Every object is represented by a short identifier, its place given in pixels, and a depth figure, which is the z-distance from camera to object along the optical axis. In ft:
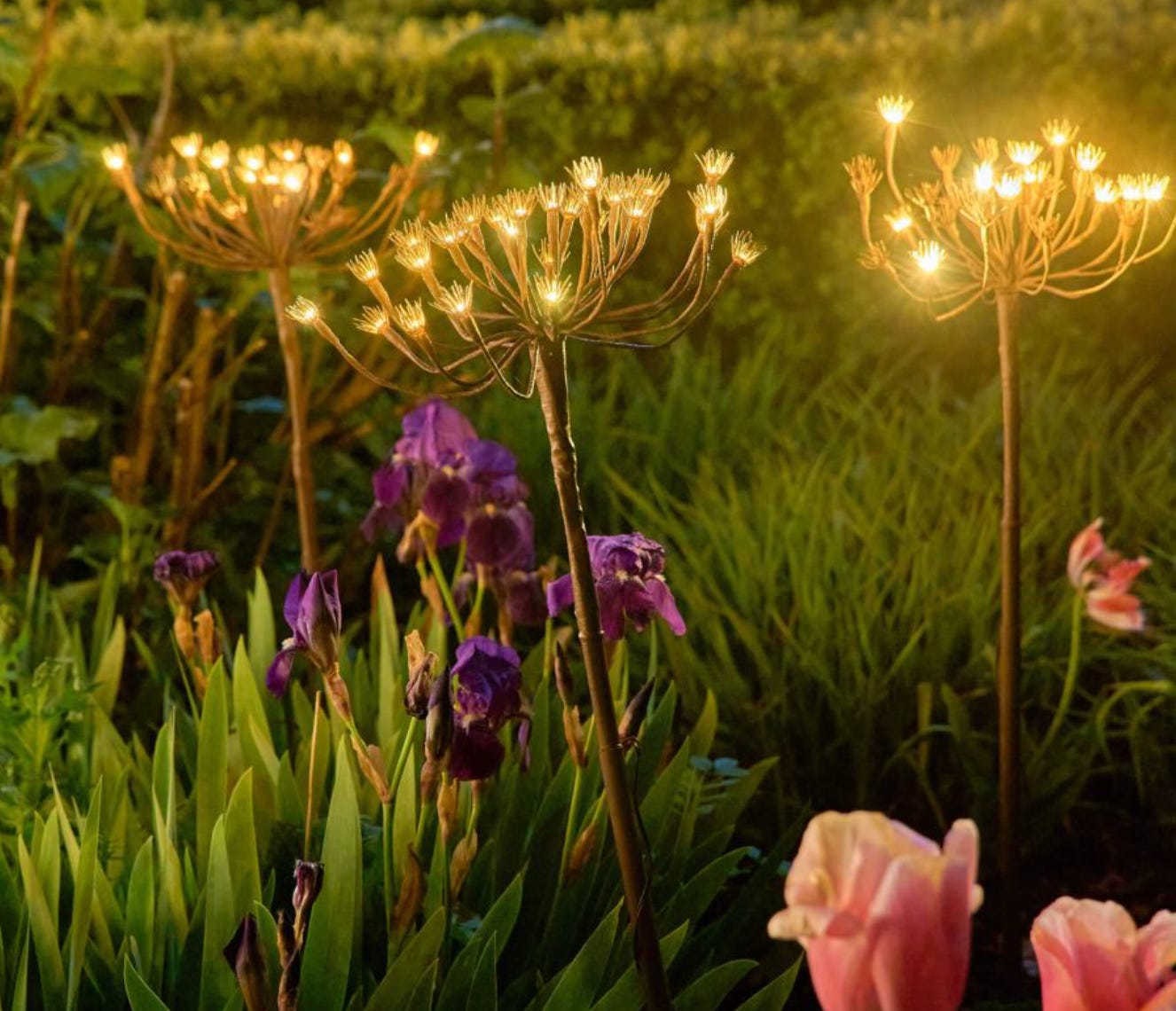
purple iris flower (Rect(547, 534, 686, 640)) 6.69
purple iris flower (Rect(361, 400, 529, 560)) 7.66
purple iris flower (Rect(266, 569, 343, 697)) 6.50
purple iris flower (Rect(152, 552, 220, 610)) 7.42
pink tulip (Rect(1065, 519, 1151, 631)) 8.30
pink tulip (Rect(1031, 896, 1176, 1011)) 5.62
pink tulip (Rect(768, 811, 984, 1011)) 5.47
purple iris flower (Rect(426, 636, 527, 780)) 6.49
